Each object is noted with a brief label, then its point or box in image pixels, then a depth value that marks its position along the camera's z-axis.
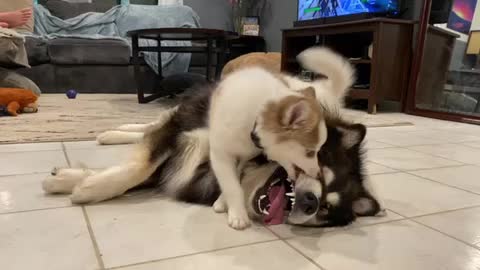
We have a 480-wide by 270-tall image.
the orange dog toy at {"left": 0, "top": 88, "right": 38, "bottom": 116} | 2.90
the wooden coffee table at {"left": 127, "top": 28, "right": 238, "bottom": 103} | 3.44
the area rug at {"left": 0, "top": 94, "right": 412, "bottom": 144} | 2.20
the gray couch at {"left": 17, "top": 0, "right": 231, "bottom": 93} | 4.55
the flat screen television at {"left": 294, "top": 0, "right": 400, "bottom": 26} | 3.95
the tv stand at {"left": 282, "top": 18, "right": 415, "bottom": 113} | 3.78
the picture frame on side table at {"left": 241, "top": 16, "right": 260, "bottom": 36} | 6.35
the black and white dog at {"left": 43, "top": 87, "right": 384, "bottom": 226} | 1.01
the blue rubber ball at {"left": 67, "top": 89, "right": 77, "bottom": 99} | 4.23
